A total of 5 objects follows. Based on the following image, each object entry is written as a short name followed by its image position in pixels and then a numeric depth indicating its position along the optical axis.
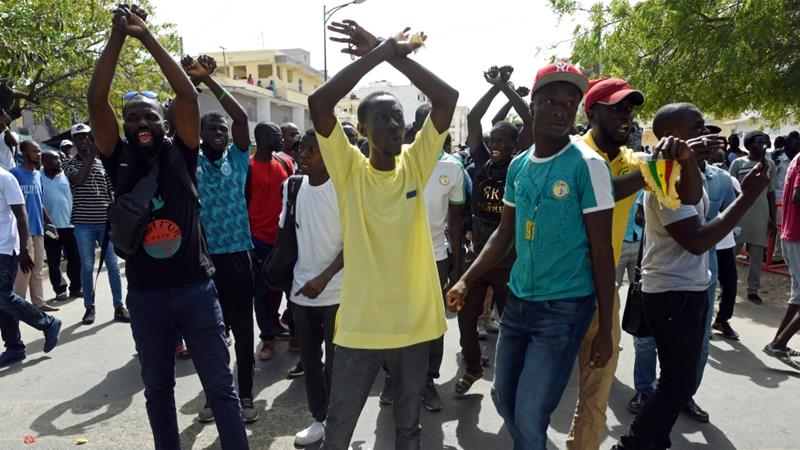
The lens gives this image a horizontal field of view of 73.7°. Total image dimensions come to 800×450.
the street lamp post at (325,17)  19.82
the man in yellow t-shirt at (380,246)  2.34
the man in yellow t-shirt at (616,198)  2.72
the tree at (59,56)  7.95
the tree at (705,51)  7.93
